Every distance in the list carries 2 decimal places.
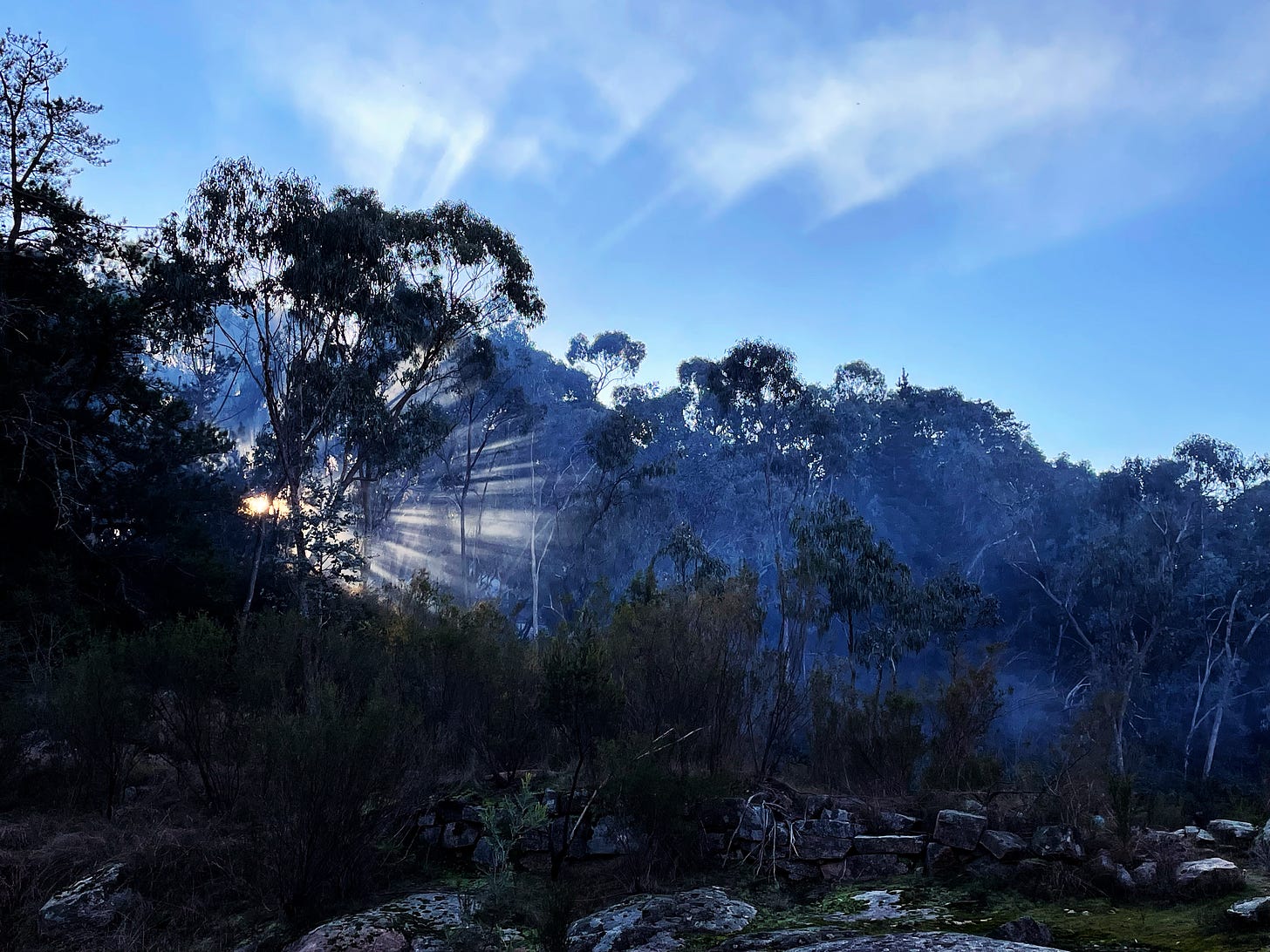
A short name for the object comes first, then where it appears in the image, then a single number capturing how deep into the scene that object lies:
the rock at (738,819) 7.93
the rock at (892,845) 7.55
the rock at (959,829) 7.27
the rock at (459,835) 8.59
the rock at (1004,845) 6.96
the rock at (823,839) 7.68
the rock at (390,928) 5.89
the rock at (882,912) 6.15
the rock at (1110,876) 6.27
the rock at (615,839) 7.54
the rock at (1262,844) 6.82
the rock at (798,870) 7.59
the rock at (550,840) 8.19
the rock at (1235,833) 7.94
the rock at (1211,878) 5.89
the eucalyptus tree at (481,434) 33.38
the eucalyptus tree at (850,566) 23.73
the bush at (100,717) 8.23
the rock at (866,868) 7.48
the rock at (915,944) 4.73
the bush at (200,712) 8.52
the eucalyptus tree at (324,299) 16.41
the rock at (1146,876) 6.25
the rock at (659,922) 5.84
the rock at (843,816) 7.90
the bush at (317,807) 6.41
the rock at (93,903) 6.48
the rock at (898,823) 7.91
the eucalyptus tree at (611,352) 41.16
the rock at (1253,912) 5.07
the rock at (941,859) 7.27
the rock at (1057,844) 6.72
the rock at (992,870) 6.81
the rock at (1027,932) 5.30
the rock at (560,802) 8.29
